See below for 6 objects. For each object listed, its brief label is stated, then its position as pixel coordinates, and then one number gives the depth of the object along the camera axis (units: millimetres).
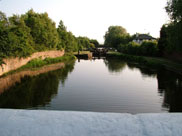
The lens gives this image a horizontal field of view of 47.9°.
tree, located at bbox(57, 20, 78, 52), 63609
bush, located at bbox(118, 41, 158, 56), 48862
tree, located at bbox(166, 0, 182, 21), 24750
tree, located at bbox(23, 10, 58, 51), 40722
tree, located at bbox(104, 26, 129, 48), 102938
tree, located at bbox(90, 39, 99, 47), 154125
